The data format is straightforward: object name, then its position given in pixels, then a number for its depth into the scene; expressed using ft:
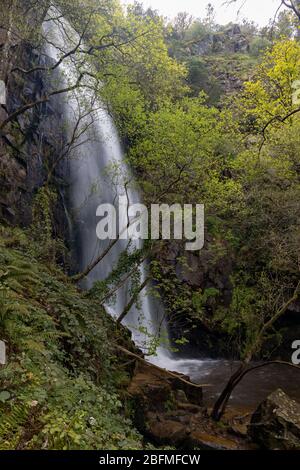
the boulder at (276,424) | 25.04
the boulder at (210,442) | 25.83
